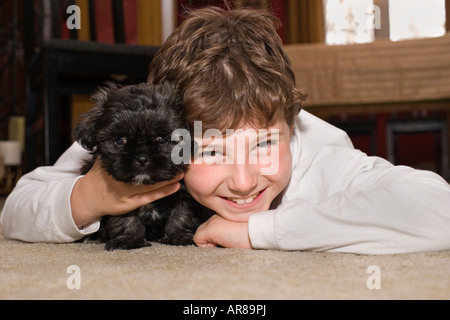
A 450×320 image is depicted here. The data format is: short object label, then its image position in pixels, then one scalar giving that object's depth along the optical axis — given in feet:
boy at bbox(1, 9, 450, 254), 3.58
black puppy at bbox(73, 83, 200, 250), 3.57
